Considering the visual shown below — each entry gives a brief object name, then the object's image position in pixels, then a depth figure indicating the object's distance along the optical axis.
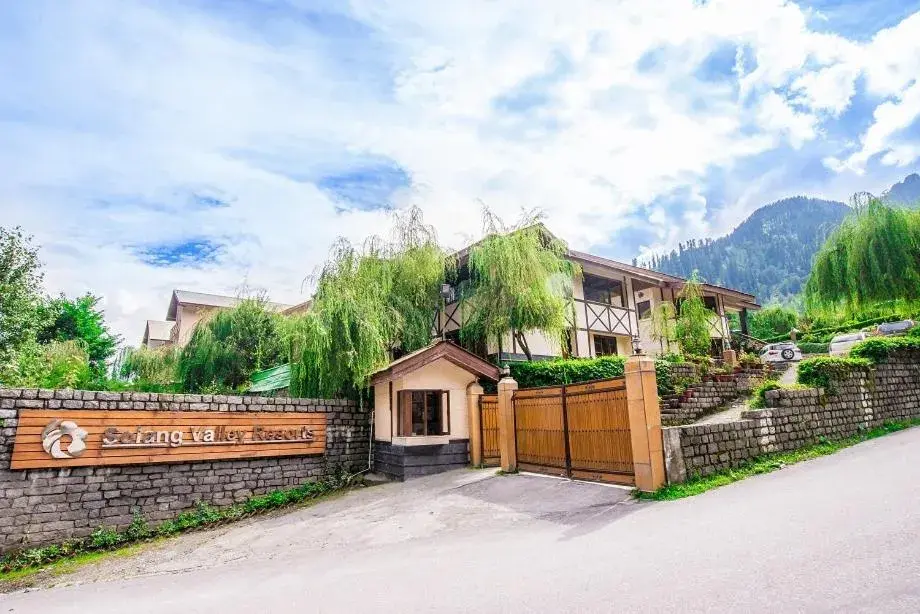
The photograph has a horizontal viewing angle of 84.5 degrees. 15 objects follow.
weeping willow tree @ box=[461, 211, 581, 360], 13.98
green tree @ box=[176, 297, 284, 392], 16.72
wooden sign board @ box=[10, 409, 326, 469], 8.12
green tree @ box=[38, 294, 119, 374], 27.66
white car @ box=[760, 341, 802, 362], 20.08
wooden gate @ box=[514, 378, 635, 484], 7.89
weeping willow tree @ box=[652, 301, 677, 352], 19.50
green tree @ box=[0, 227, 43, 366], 11.51
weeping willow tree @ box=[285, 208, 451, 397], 11.63
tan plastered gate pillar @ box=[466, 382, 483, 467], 11.55
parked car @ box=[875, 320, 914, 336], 24.13
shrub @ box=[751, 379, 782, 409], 9.46
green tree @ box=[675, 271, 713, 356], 17.94
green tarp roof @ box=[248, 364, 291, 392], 14.81
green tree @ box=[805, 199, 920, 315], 13.92
